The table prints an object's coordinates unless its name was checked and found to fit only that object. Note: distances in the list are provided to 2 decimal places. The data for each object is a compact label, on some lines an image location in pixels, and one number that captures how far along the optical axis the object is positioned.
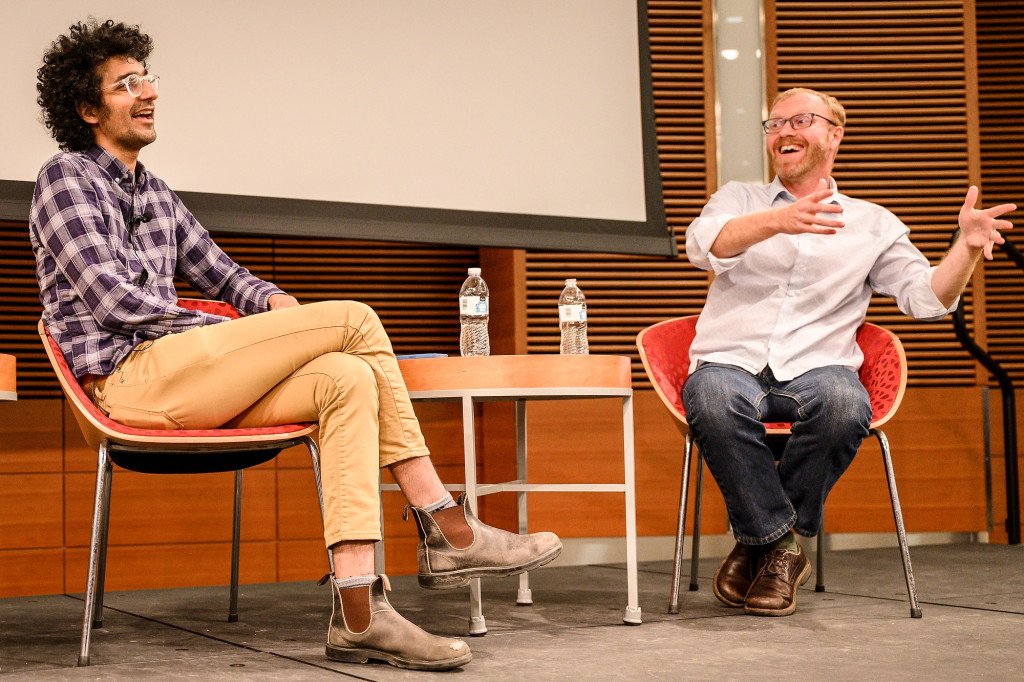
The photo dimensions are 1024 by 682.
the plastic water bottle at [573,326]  3.09
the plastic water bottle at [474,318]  3.10
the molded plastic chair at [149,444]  2.25
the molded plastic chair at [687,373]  2.80
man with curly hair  2.15
